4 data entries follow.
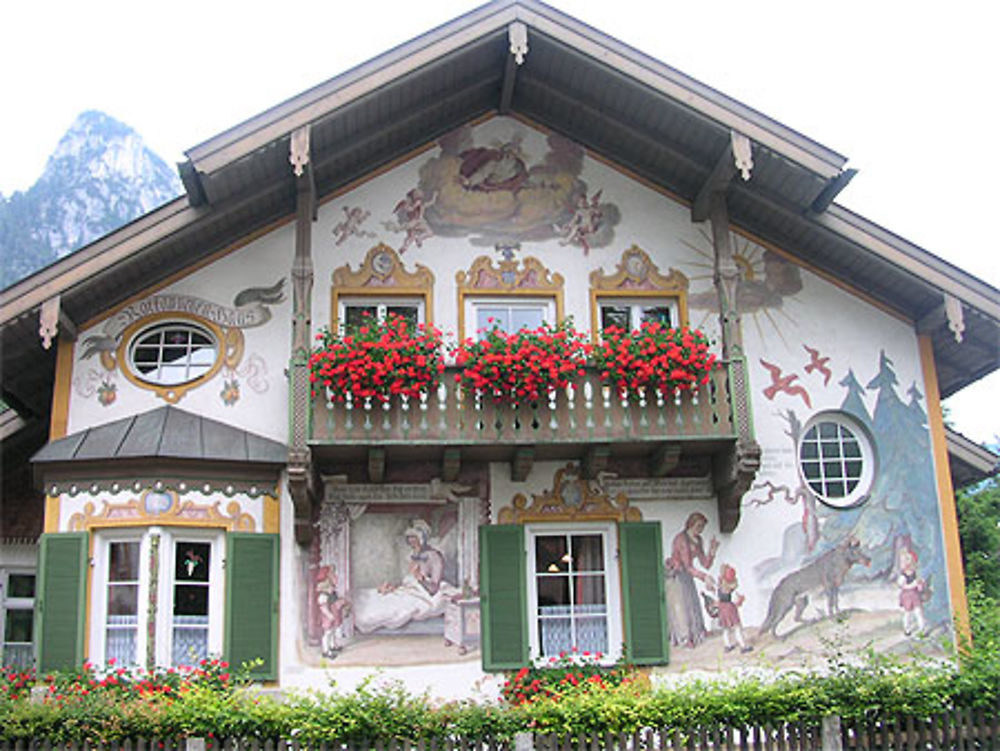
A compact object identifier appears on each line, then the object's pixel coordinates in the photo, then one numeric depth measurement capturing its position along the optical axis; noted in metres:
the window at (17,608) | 15.88
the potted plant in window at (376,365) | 13.50
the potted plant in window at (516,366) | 13.67
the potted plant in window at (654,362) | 13.95
